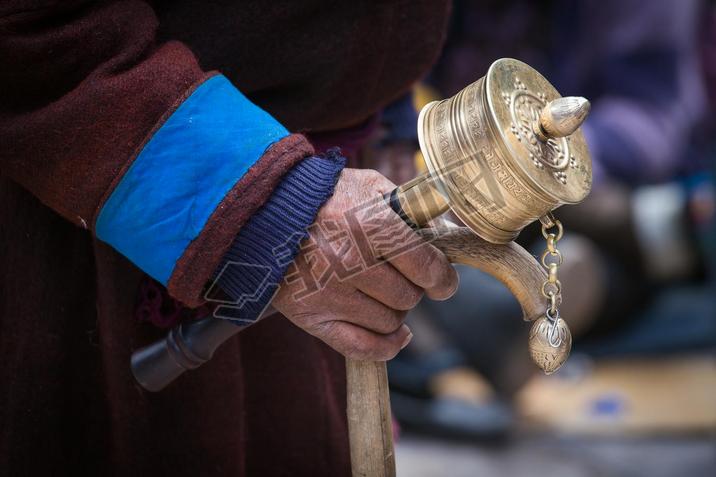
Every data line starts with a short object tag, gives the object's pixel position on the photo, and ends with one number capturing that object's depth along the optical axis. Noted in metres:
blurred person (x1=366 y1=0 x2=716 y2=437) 2.78
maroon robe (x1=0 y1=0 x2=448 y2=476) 1.28
